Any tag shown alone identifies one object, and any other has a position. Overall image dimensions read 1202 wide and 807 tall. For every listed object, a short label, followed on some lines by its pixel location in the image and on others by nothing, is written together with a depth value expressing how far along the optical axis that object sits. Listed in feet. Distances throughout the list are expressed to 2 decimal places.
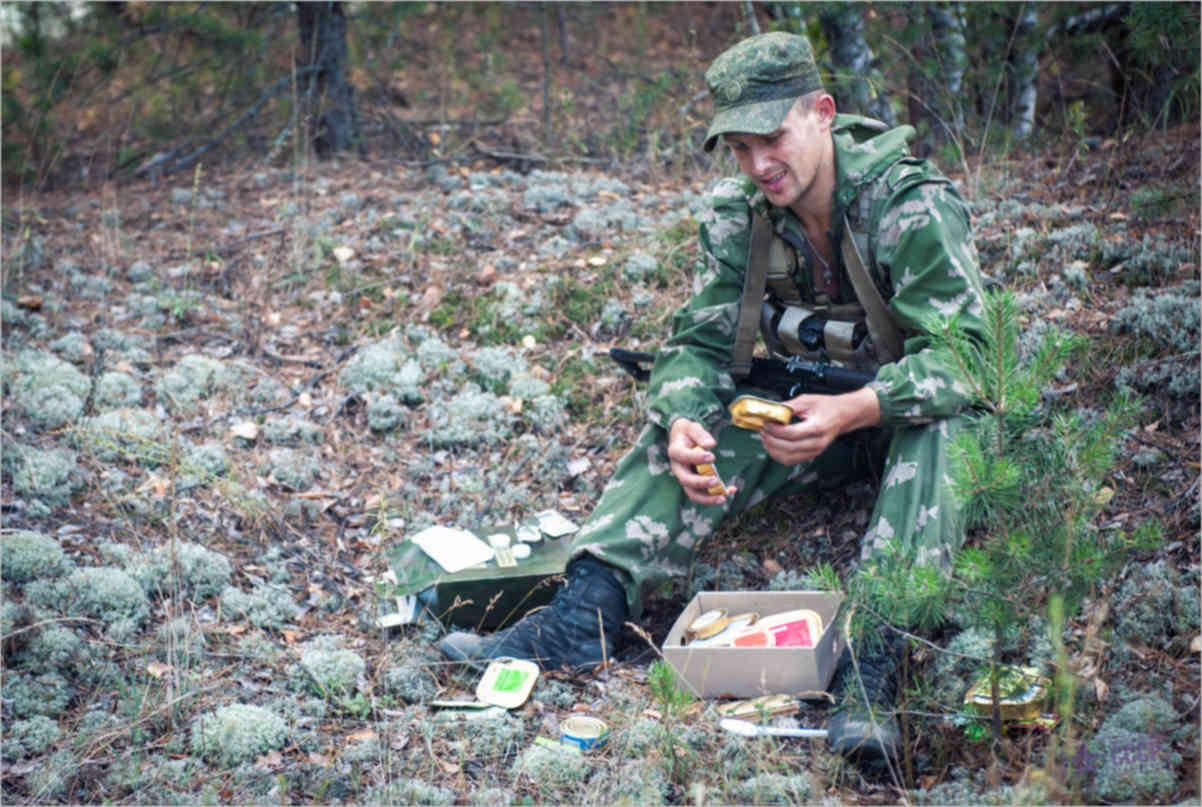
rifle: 11.15
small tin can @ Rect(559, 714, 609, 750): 9.42
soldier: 9.98
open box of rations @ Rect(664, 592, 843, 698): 9.68
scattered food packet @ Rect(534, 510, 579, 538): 12.96
